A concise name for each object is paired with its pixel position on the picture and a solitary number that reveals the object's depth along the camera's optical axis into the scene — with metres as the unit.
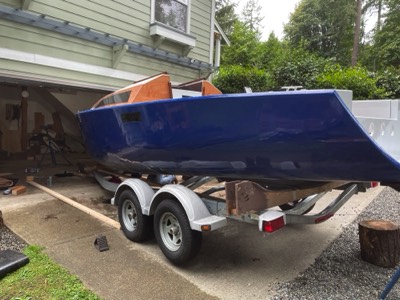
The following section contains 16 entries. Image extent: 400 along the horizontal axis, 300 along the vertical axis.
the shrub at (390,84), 8.67
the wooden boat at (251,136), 1.93
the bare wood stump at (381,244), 2.67
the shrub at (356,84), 7.90
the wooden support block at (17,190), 4.65
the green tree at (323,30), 21.56
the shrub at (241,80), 10.62
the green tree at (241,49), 19.65
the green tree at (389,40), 17.83
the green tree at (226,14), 24.09
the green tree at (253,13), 33.22
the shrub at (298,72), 10.00
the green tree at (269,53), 17.94
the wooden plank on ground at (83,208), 3.57
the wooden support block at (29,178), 5.51
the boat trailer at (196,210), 2.34
